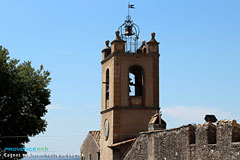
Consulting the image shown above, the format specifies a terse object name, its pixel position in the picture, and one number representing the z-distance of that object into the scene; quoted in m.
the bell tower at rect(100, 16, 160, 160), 33.25
